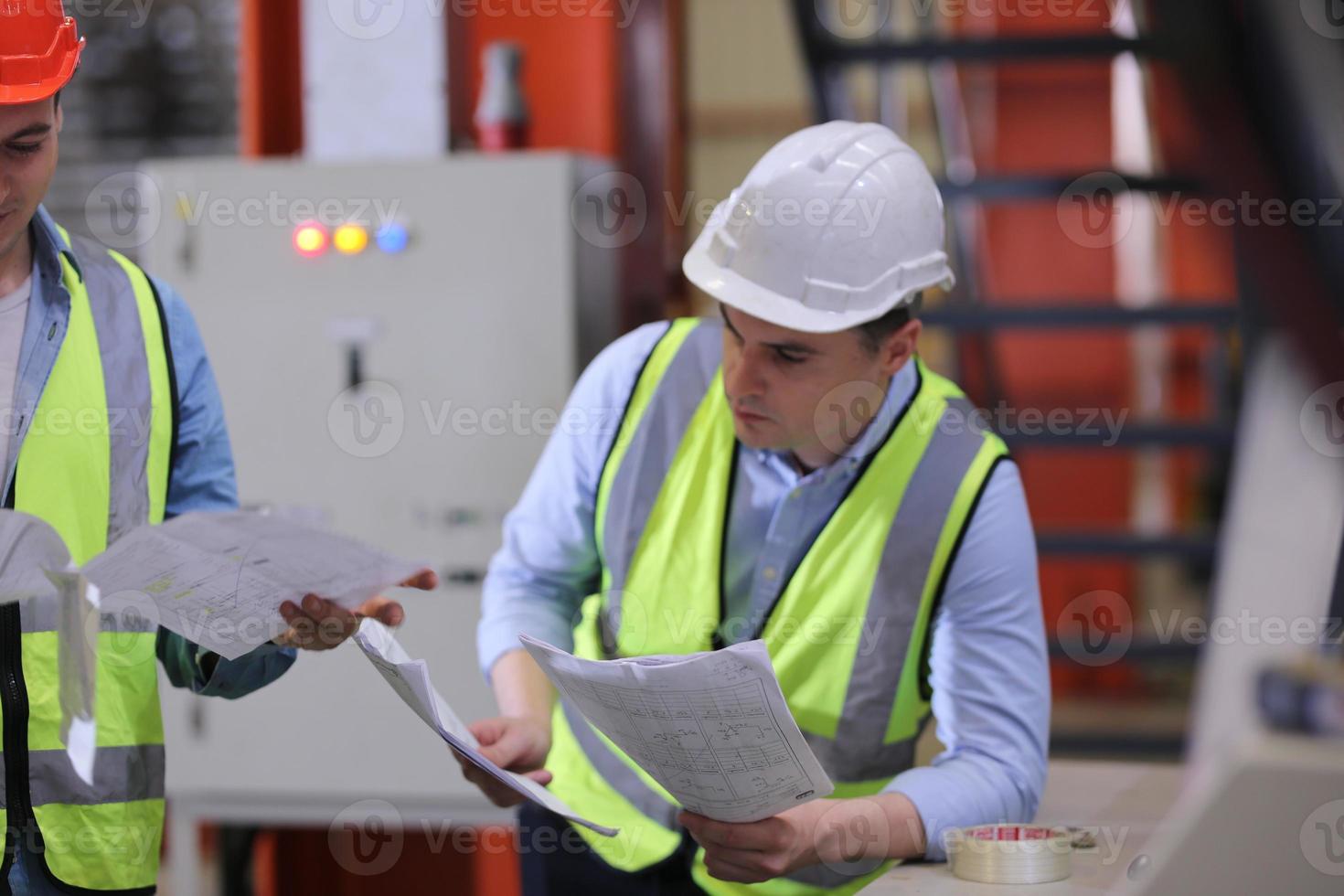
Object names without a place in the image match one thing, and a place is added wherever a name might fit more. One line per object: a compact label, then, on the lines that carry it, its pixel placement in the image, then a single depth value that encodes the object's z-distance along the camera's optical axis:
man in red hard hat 4.21
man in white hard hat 4.44
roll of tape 4.23
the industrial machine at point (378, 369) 5.46
